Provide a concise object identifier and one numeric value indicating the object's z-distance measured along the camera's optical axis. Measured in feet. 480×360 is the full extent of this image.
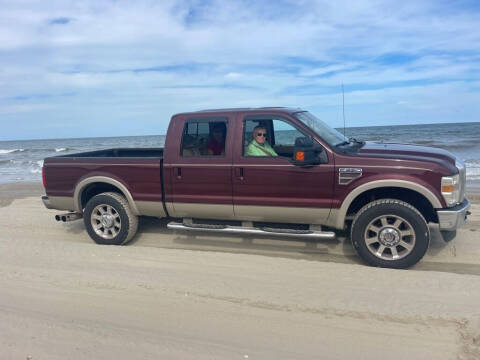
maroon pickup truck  14.19
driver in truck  16.22
